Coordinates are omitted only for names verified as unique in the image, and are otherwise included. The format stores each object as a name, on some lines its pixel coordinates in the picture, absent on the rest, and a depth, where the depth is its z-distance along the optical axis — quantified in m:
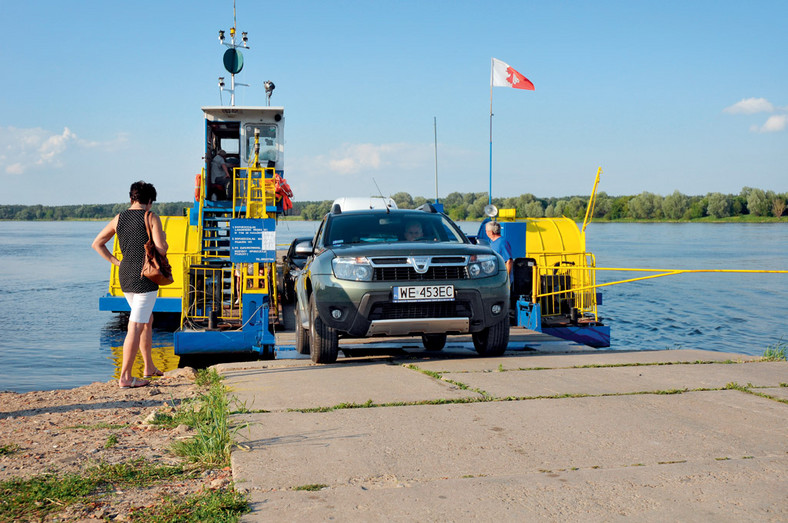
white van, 18.73
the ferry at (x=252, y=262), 9.72
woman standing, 6.89
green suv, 7.32
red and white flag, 16.59
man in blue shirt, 11.82
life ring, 16.65
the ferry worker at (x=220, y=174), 16.98
